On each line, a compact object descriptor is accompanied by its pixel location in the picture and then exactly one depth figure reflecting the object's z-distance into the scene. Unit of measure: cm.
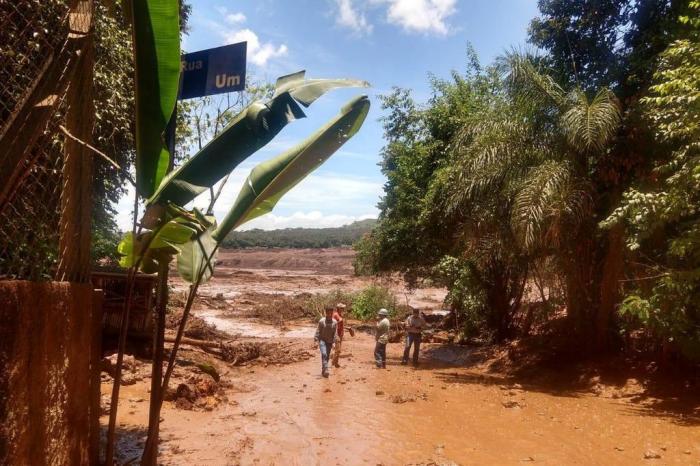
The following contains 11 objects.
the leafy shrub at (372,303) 2486
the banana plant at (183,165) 314
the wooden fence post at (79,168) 328
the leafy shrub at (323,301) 2396
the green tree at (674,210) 698
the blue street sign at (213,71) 348
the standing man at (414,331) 1341
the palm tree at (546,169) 941
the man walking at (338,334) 1233
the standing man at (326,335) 1085
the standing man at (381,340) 1244
